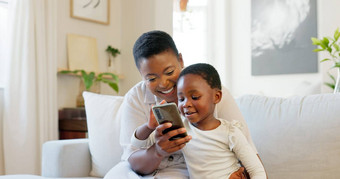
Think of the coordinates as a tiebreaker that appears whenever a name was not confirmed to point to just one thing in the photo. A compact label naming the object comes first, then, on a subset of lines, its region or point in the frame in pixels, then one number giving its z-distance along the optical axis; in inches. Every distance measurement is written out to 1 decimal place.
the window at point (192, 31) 205.3
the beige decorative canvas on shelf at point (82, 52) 151.9
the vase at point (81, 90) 152.5
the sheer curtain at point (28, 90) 125.7
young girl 48.9
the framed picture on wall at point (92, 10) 155.3
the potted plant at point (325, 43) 98.1
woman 51.4
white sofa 63.2
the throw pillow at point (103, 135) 78.4
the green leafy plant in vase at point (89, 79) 142.9
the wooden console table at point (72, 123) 133.7
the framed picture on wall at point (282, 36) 190.1
